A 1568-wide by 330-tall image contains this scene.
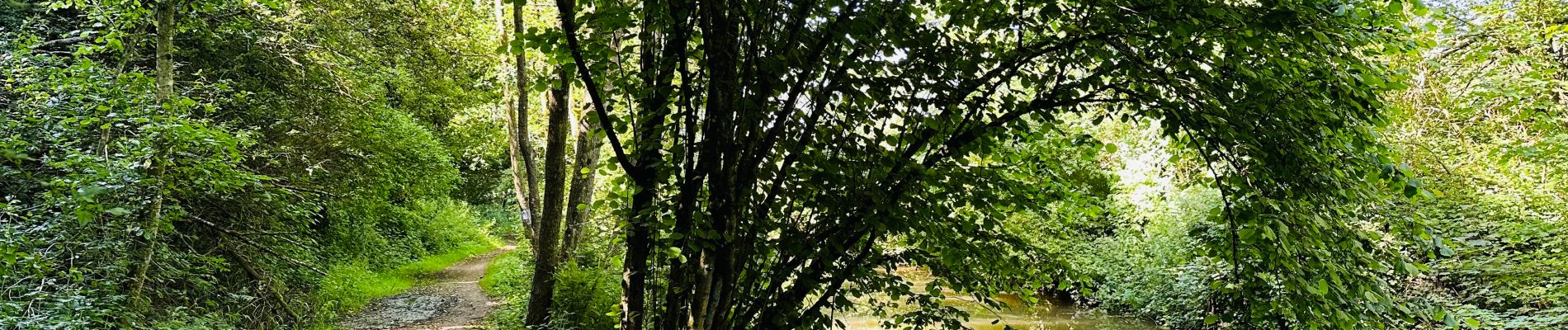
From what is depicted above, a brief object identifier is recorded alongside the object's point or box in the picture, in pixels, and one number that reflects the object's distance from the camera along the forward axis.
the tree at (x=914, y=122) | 2.39
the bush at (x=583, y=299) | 7.85
